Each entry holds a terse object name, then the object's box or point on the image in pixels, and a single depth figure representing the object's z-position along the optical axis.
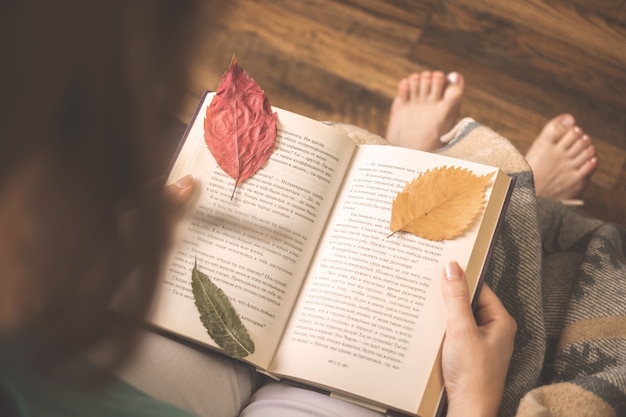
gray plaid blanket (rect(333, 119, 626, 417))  0.69
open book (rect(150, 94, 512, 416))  0.66
